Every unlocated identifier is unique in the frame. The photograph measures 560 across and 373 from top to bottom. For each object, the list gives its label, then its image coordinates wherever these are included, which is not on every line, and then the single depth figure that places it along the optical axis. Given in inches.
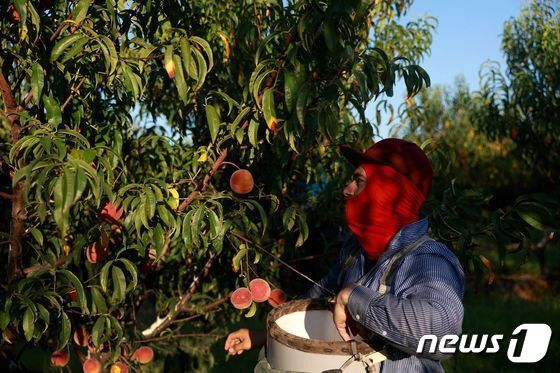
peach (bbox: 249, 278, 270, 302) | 94.3
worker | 61.6
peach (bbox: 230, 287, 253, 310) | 94.0
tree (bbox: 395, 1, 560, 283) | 86.9
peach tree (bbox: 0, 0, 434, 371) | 74.5
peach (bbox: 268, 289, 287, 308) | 100.3
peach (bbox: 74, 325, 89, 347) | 107.5
